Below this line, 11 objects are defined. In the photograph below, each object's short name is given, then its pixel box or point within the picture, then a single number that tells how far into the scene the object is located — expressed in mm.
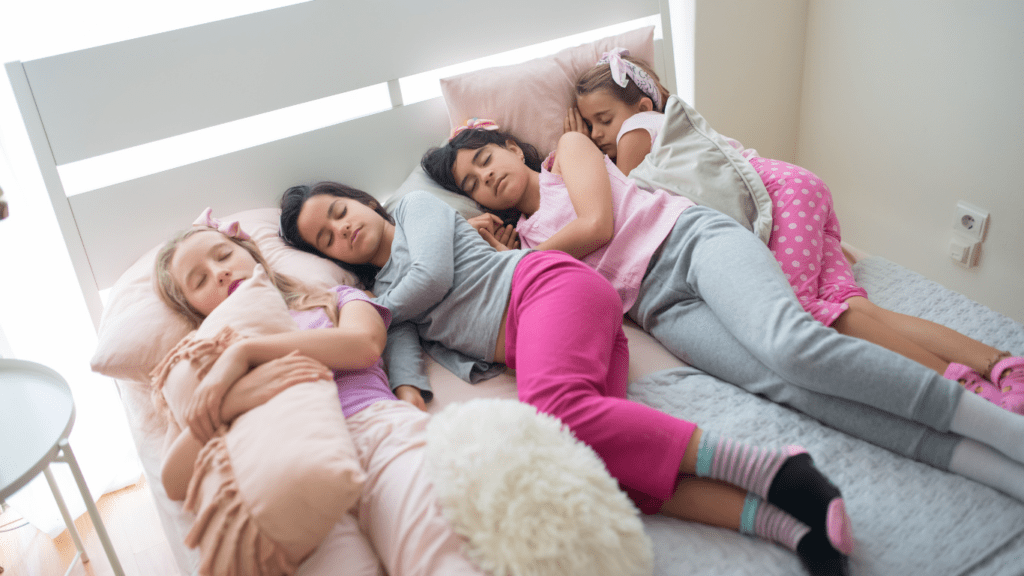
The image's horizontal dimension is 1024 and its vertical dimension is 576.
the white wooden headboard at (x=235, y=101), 1591
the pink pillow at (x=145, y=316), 1295
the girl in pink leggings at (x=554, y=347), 985
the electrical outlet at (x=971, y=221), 1879
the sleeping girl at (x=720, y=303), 1033
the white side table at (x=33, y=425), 1122
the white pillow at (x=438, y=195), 1717
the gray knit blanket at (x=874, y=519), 926
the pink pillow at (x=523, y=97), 1851
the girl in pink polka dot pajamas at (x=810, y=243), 1225
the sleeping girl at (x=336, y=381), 935
